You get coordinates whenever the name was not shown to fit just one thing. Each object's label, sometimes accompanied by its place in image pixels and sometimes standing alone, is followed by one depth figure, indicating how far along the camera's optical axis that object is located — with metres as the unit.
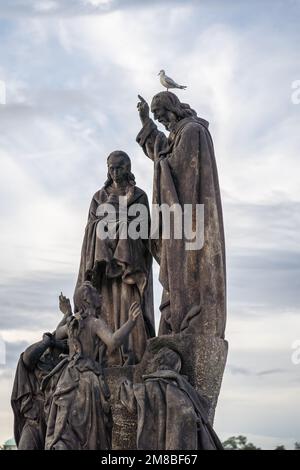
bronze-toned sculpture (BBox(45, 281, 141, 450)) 16.42
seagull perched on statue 19.67
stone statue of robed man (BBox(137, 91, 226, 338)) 18.20
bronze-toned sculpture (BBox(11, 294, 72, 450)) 18.58
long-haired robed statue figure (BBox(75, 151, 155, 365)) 19.02
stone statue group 16.56
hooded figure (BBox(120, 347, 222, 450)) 16.39
